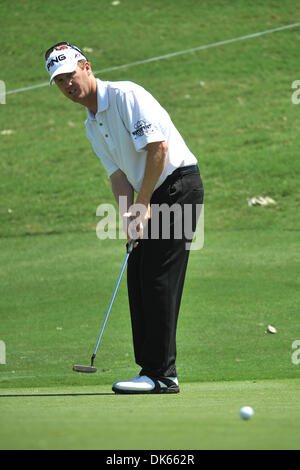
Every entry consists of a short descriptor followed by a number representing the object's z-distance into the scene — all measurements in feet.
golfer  26.09
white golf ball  18.40
